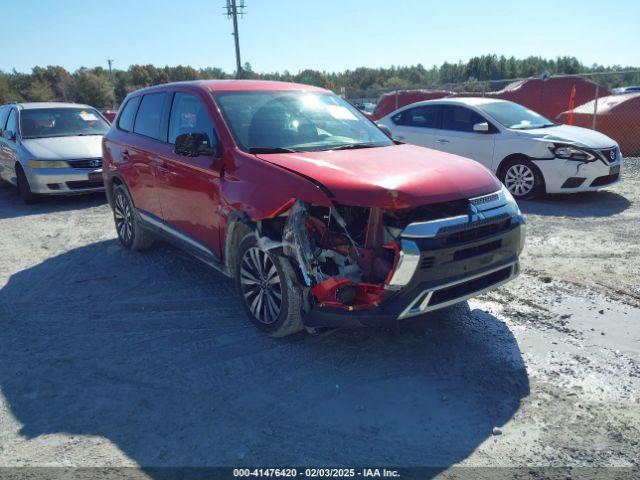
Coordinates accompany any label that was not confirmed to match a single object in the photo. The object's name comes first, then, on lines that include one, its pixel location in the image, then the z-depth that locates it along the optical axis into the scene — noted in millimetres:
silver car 9055
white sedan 8023
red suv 3398
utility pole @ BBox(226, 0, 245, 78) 31188
